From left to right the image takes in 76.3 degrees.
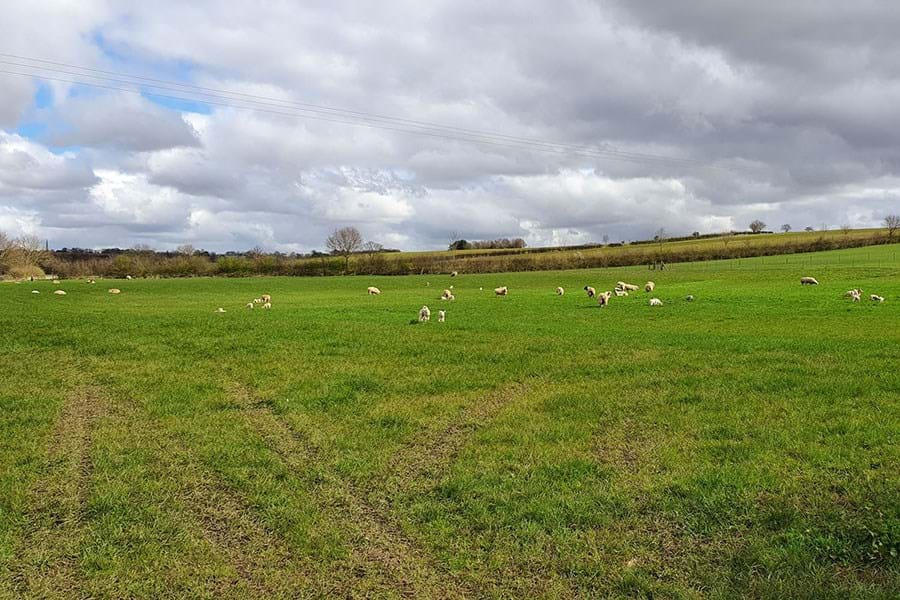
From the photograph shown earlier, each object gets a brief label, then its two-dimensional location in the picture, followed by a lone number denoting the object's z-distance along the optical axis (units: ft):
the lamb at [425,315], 89.04
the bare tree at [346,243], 399.24
